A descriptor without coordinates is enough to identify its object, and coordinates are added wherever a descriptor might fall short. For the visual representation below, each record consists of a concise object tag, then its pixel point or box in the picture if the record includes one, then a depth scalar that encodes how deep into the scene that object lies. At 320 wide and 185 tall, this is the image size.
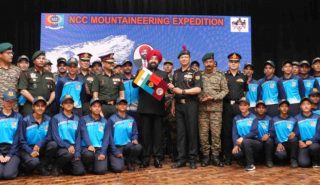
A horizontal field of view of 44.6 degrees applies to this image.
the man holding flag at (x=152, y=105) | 5.69
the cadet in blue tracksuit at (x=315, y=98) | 6.15
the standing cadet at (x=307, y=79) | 6.42
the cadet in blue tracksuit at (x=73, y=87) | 5.85
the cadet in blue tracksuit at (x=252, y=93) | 6.53
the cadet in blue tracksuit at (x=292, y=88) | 6.27
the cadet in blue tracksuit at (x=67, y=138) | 5.24
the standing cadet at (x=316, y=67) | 6.50
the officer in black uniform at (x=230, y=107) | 6.11
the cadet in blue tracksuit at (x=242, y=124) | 5.86
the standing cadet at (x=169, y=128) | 6.75
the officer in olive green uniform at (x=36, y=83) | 5.57
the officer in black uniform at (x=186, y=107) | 5.74
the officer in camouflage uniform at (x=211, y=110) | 5.88
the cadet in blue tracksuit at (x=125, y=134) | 5.61
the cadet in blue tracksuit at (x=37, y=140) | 5.21
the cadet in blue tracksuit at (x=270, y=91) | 6.27
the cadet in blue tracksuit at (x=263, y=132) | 5.84
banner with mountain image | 8.73
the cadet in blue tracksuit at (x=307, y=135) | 5.71
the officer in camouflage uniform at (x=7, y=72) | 5.53
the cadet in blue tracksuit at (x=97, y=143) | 5.34
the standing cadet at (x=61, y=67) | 6.71
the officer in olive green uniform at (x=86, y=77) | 5.98
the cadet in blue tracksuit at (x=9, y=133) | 5.07
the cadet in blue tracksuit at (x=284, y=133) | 5.88
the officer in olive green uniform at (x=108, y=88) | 5.89
